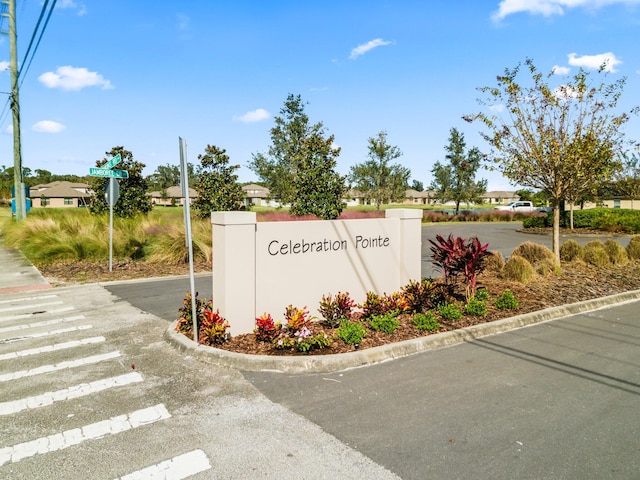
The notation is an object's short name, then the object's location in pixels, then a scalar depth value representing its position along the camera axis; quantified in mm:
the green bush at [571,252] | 12133
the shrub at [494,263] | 10469
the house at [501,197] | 128925
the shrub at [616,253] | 12117
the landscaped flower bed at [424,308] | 5480
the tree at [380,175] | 40688
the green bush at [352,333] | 5430
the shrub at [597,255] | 11628
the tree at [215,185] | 19594
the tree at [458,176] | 47375
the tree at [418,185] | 149625
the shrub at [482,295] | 7492
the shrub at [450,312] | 6617
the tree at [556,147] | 10117
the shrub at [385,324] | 5945
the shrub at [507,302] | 7242
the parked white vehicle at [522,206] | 54694
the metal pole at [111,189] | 11975
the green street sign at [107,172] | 11534
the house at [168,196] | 100144
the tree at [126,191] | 20594
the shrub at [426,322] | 6117
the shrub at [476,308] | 6805
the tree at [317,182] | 21438
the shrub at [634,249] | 12929
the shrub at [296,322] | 5477
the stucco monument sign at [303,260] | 5770
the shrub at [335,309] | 6336
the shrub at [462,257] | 7352
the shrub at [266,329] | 5477
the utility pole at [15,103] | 21609
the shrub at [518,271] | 9336
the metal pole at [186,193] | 5398
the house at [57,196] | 81500
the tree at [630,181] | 35969
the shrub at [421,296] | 7035
